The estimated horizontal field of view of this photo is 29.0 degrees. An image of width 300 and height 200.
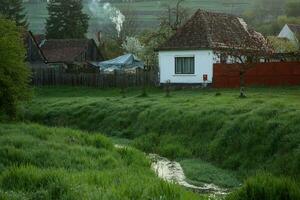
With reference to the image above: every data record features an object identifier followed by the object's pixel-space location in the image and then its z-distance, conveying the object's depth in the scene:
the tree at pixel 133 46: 64.53
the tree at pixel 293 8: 94.75
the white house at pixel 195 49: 38.66
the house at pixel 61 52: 57.59
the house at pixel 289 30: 74.18
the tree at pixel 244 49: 34.01
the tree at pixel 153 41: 52.78
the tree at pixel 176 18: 52.38
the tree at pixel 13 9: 64.69
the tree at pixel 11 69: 23.92
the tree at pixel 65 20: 67.69
